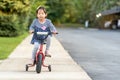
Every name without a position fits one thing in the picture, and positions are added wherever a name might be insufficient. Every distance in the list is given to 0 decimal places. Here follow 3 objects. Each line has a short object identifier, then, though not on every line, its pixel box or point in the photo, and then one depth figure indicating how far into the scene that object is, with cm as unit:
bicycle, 1268
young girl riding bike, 1300
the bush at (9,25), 3177
